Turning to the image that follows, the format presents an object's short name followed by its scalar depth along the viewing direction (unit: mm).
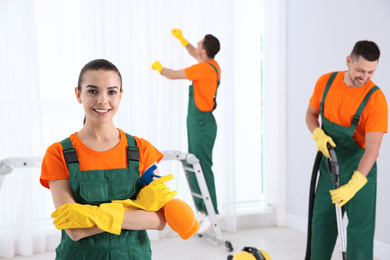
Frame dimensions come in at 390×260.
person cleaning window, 3389
